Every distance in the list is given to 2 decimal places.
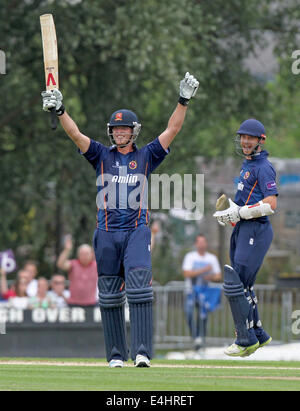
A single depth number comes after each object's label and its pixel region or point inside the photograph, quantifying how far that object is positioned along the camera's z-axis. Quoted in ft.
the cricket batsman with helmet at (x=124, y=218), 33.91
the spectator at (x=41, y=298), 57.80
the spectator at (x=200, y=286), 62.08
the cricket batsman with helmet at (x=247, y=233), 35.76
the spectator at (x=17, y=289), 60.13
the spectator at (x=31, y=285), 59.36
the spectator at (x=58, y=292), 58.72
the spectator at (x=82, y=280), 56.08
